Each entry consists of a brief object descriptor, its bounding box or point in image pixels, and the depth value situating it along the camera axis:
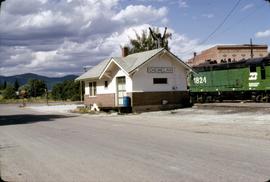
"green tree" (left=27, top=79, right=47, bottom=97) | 127.19
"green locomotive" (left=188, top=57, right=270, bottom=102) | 36.00
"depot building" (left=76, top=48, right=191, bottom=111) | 37.12
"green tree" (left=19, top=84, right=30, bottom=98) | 116.61
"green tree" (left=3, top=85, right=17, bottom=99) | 123.50
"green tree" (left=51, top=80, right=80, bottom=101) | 91.63
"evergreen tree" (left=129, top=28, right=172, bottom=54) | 73.39
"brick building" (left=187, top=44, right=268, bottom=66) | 91.31
